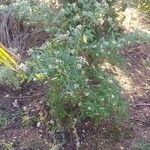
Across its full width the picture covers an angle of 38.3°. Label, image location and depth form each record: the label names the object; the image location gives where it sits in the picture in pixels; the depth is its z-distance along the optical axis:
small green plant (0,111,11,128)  2.12
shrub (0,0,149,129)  1.84
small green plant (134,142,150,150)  1.95
